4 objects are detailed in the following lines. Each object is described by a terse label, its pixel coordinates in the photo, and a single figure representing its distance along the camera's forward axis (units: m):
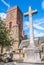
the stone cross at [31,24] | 4.25
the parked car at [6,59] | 5.17
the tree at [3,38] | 6.71
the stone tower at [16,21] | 15.69
